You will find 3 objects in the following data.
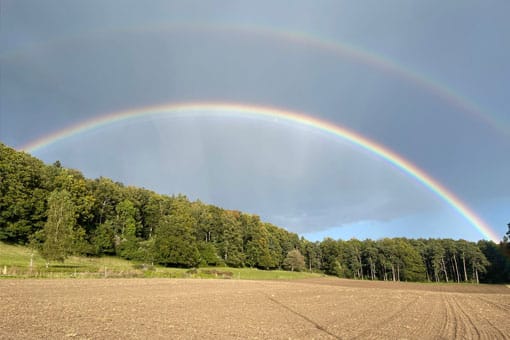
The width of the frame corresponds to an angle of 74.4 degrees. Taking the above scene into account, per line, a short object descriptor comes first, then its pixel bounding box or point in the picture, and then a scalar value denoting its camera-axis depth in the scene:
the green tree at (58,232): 47.53
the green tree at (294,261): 126.12
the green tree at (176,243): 84.31
